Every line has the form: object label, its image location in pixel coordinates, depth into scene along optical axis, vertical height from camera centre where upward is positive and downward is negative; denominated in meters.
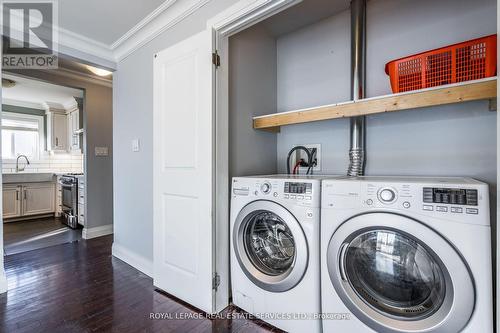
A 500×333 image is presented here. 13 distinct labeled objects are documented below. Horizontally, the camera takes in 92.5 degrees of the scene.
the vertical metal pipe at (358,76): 1.72 +0.65
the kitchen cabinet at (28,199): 4.02 -0.60
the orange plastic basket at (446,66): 1.16 +0.52
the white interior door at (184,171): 1.61 -0.04
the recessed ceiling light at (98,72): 3.00 +1.20
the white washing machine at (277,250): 1.29 -0.53
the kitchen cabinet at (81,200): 3.44 -0.52
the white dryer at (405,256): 0.91 -0.41
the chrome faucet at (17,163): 4.56 +0.04
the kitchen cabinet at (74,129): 4.28 +0.66
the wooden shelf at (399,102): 1.11 +0.34
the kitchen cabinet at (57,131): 4.52 +0.64
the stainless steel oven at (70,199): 3.70 -0.55
